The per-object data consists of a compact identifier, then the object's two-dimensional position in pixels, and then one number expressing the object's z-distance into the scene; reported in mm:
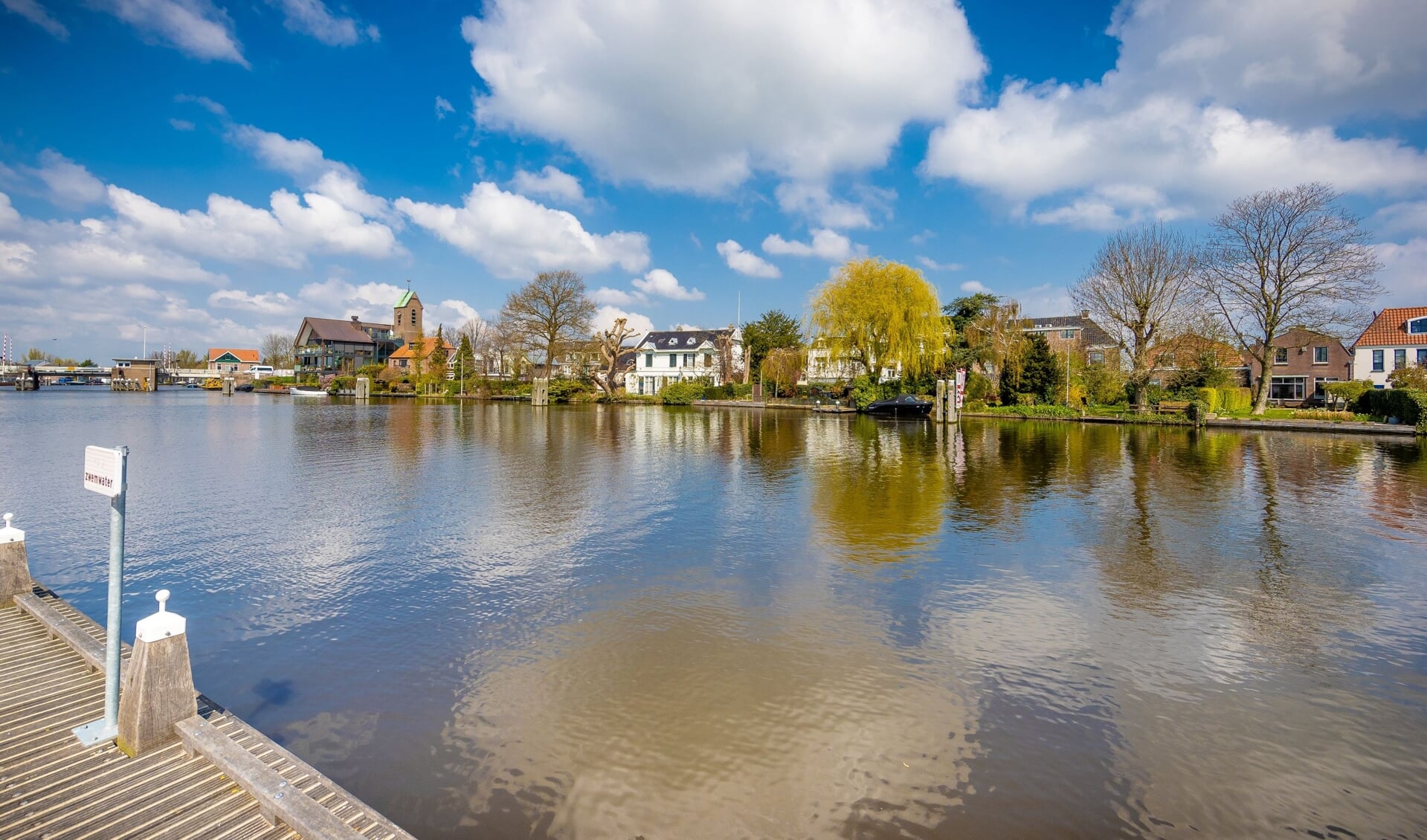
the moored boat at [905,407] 44500
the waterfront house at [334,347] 102812
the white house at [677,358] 68312
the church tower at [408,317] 108875
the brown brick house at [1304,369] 49438
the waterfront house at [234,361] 123375
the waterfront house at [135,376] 97875
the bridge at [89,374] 120375
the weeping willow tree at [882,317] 43625
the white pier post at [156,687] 4199
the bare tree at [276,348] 123500
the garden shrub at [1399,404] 29531
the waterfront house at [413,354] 85875
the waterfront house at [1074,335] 56375
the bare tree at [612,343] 62969
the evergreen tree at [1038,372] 43625
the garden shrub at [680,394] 61469
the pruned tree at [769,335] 59312
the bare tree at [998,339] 44594
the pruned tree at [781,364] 56938
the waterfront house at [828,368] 47062
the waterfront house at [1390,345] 45750
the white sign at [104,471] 4344
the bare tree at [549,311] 59438
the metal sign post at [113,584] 4316
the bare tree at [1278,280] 35875
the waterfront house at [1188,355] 39344
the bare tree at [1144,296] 38656
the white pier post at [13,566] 6754
